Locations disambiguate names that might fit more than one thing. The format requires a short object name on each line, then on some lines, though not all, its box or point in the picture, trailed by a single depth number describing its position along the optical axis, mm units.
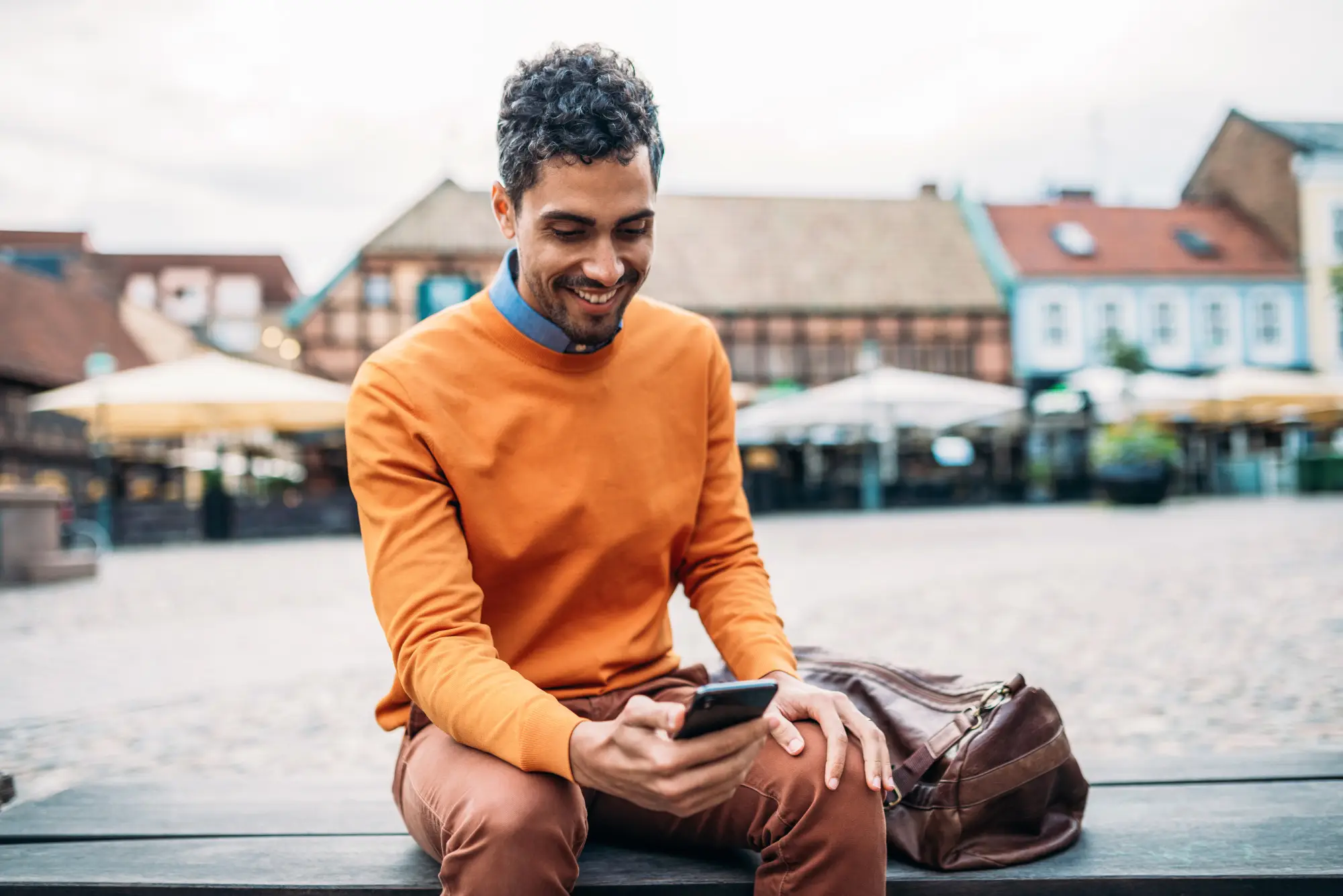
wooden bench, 1649
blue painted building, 28469
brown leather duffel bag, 1709
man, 1497
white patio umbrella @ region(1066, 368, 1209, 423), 20359
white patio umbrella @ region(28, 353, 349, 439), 15172
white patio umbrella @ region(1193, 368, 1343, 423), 21156
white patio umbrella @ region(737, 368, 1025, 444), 18484
